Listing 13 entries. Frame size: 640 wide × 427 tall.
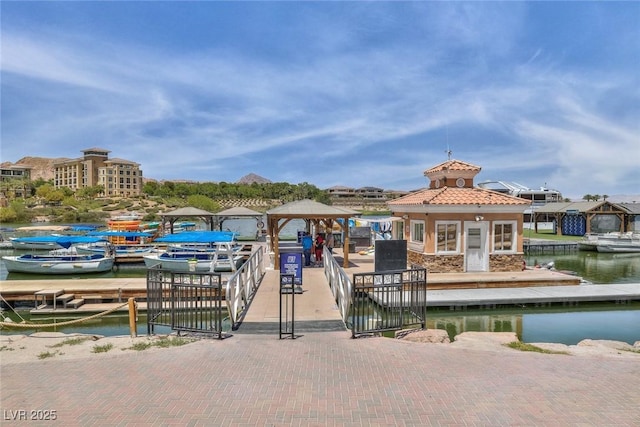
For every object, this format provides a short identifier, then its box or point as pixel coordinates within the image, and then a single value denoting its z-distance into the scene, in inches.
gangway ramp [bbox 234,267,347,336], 339.0
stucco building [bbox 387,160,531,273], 644.1
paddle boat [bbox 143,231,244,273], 813.9
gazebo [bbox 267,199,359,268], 616.7
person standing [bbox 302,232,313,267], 679.1
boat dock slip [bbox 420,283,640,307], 510.3
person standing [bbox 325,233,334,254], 824.8
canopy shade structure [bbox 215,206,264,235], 1270.9
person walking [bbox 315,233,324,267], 696.4
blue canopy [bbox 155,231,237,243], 804.1
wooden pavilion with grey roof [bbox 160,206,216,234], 1165.1
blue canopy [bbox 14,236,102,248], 909.6
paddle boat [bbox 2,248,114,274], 847.7
